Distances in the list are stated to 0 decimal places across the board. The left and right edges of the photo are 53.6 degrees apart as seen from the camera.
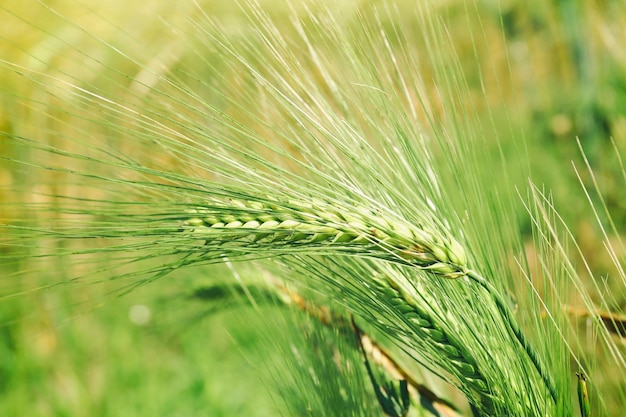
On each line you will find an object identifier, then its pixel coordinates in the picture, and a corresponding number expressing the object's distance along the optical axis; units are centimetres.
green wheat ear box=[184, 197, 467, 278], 40
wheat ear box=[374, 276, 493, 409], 45
